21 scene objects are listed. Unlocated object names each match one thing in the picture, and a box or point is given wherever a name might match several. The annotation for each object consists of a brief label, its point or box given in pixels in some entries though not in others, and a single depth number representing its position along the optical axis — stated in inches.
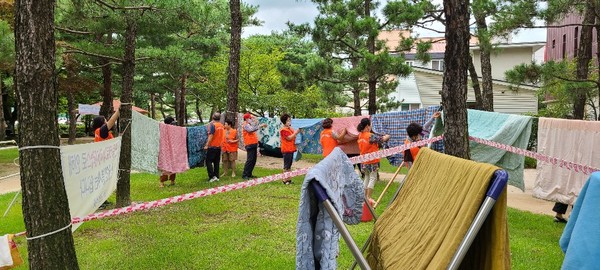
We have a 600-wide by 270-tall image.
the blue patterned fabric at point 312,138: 495.5
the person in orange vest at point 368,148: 292.5
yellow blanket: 70.3
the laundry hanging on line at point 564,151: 251.1
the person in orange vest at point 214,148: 405.7
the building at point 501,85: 920.3
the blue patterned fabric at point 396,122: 386.6
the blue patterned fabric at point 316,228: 81.1
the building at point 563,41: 880.9
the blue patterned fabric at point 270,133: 541.3
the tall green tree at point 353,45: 476.4
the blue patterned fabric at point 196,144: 430.6
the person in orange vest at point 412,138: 273.7
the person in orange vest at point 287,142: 392.2
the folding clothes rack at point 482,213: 68.1
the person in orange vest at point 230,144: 425.4
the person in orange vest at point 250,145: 414.9
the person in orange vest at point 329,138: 330.8
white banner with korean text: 147.5
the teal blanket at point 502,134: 309.1
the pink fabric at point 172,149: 364.5
